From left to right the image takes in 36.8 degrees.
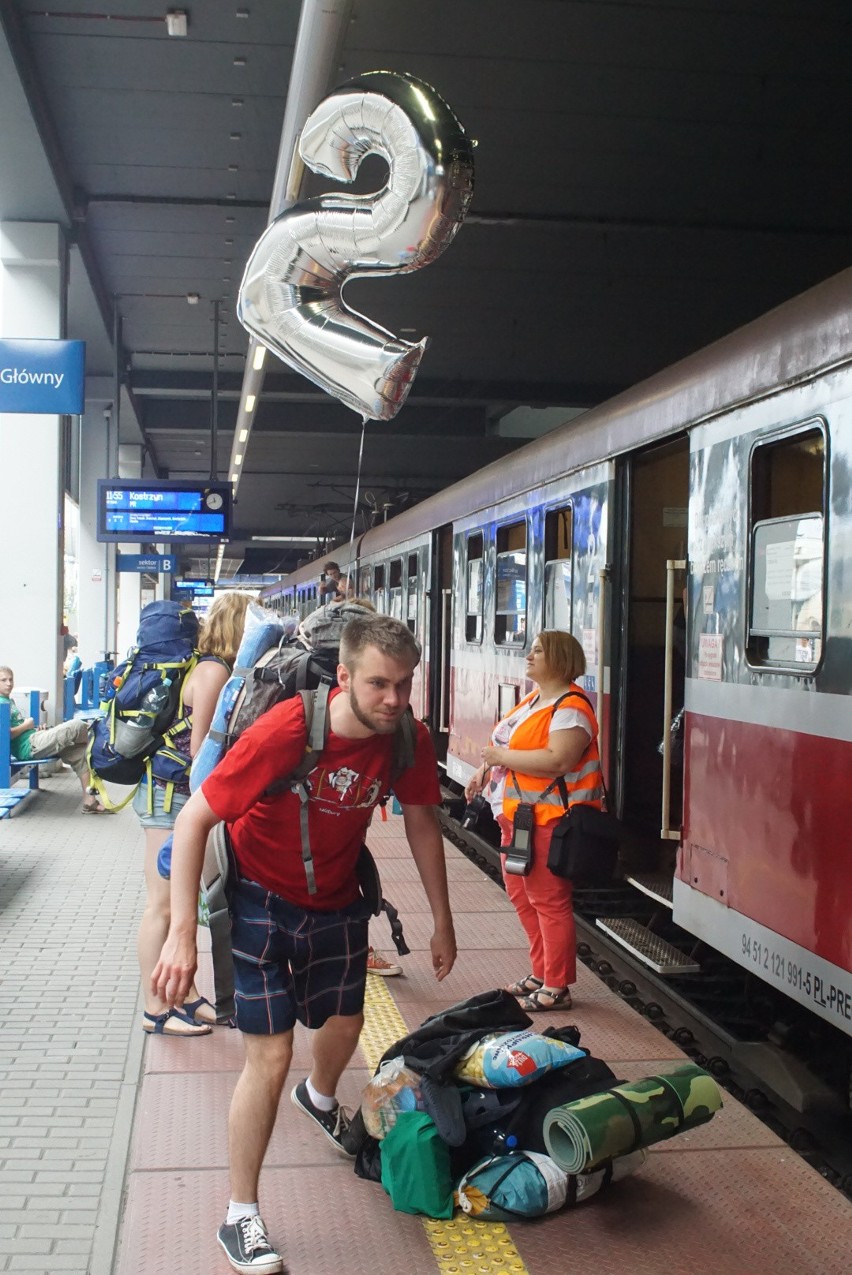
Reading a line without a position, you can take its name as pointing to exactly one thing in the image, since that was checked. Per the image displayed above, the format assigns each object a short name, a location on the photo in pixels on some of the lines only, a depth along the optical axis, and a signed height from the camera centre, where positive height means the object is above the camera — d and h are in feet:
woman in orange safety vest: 18.24 -2.53
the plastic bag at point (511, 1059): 12.67 -4.58
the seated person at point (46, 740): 39.22 -4.43
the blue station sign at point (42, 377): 35.99 +6.20
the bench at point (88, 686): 58.80 -4.45
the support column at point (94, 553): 74.23 +2.72
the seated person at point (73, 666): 58.08 -3.31
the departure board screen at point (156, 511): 58.13 +3.98
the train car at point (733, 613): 14.96 -0.11
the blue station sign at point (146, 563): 82.89 +2.30
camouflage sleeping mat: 11.82 -4.91
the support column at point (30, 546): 46.03 +1.82
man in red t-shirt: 11.15 -2.59
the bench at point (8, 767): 34.55 -5.16
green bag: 12.25 -5.47
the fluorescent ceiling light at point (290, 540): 178.91 +8.59
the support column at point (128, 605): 114.01 -0.67
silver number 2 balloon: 18.15 +5.60
